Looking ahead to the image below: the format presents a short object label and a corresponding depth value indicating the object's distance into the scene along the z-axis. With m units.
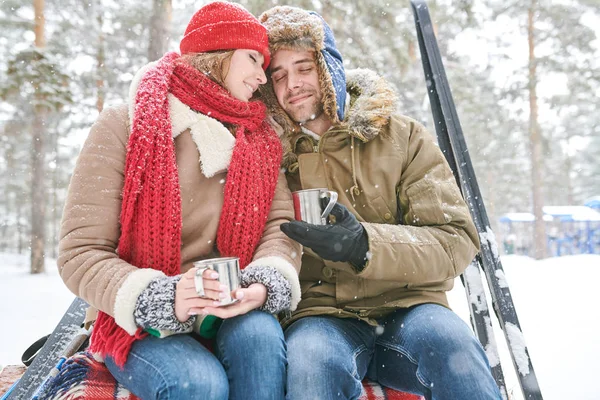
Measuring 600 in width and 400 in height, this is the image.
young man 1.73
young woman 1.60
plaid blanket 1.72
